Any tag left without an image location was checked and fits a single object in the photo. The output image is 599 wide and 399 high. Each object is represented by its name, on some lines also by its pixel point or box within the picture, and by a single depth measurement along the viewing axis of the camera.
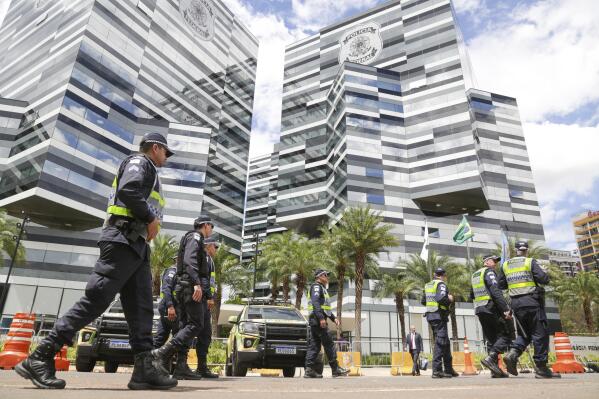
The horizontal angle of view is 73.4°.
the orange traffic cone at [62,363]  7.81
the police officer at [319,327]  7.29
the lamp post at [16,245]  28.38
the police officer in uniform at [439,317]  7.27
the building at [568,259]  130.62
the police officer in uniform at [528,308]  6.22
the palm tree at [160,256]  33.28
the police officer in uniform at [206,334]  5.96
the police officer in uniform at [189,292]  4.54
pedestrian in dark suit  15.04
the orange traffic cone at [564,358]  8.69
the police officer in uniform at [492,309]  6.95
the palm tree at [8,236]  29.09
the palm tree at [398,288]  35.62
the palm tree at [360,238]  28.61
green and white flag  25.86
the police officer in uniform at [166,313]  6.30
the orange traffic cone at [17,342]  7.40
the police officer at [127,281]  3.00
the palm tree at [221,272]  33.78
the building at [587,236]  121.00
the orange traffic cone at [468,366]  12.04
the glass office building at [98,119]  42.03
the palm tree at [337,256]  29.92
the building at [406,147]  53.00
